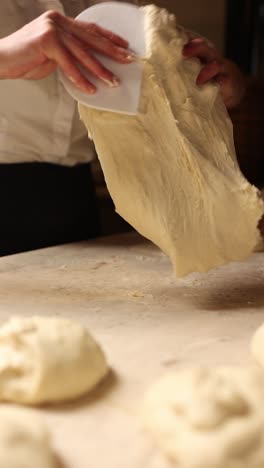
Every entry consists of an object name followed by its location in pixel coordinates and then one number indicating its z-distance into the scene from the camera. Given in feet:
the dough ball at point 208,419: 2.32
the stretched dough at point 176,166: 4.08
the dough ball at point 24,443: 2.21
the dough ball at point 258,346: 3.15
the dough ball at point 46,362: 2.75
